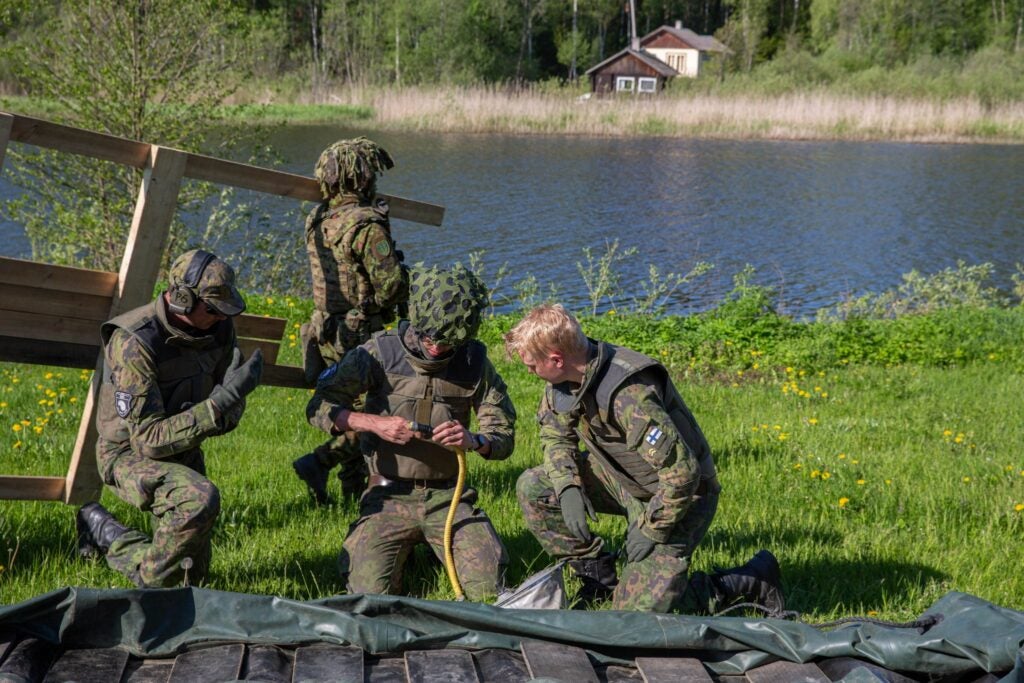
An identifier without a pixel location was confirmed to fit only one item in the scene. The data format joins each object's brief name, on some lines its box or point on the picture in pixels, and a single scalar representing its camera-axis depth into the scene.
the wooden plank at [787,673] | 4.64
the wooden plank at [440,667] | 4.50
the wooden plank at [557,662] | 4.50
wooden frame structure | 5.87
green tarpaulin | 4.61
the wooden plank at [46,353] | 6.00
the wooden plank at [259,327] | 6.98
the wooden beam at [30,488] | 6.15
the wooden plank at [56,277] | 5.82
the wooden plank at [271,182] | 6.31
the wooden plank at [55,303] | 5.86
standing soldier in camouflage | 7.08
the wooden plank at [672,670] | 4.60
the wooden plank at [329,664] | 4.45
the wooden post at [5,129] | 5.35
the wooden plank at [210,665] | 4.40
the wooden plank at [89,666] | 4.35
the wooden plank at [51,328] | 5.92
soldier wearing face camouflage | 5.59
